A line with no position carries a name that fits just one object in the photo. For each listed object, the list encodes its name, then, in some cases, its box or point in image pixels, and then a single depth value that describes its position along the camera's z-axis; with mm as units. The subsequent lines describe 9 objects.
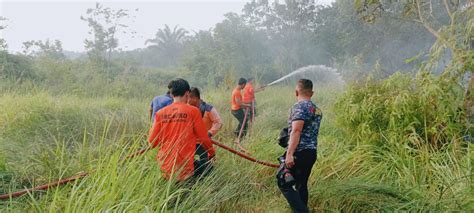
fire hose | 2705
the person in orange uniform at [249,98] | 8398
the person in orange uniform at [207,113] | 4457
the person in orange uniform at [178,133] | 3098
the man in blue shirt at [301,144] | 3395
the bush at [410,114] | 4758
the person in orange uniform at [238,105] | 7832
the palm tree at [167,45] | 49125
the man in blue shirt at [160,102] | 5188
